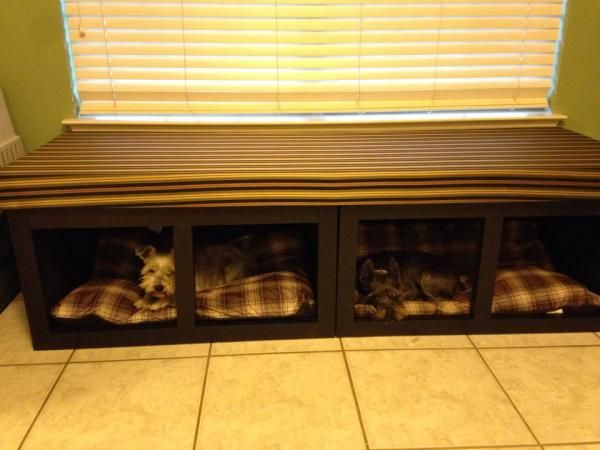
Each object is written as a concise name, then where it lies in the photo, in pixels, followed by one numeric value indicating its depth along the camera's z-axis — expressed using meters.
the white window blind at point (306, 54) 2.12
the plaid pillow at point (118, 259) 2.04
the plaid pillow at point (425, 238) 2.16
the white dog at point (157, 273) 1.82
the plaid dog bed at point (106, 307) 1.80
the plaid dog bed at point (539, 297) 1.90
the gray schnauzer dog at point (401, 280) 1.89
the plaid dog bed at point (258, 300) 1.84
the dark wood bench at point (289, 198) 1.65
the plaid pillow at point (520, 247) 2.15
